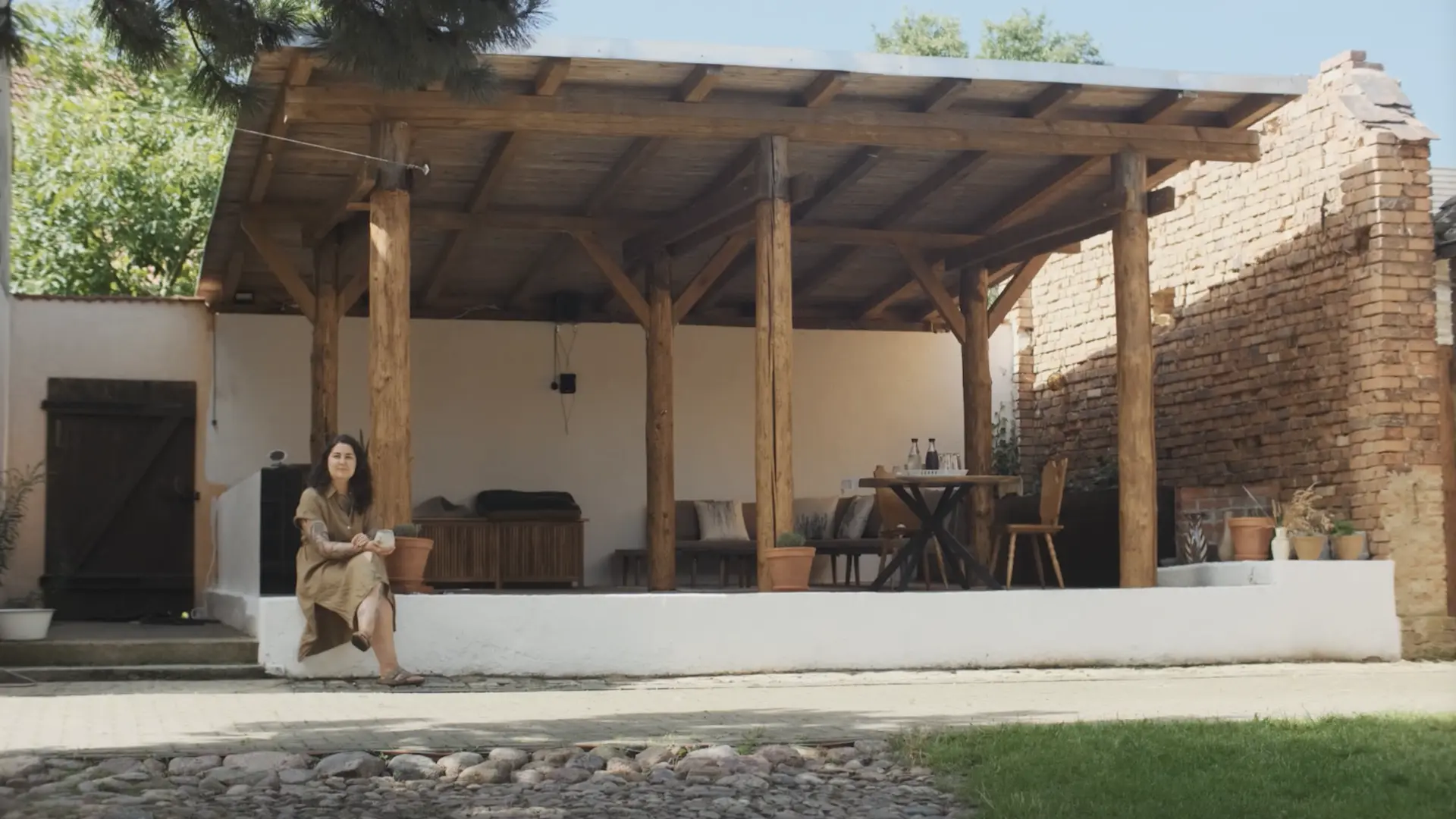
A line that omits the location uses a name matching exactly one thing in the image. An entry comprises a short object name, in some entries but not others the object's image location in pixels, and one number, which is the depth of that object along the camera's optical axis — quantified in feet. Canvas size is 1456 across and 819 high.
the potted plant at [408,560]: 28.04
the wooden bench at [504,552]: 41.39
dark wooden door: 41.19
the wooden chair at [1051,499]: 35.60
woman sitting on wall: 26.13
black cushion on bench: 42.55
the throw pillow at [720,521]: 44.60
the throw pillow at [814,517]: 45.29
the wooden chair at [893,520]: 37.32
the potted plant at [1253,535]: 33.58
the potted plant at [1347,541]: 33.68
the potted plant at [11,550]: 29.53
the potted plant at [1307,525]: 33.22
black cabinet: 34.68
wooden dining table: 33.76
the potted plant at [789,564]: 29.96
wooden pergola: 29.27
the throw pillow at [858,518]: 44.06
